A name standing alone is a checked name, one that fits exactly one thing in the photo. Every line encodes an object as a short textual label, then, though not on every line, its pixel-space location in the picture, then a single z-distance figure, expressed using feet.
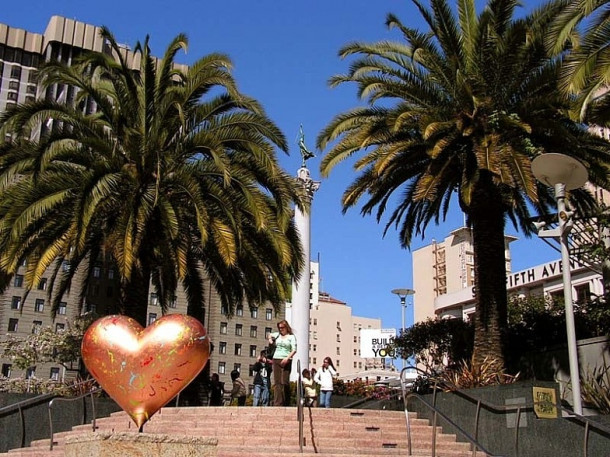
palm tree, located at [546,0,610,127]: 40.16
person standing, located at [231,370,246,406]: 69.10
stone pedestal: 17.58
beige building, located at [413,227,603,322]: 174.69
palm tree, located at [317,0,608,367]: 52.60
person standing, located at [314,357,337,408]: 61.05
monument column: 88.33
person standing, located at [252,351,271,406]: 55.77
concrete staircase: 38.83
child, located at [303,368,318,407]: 61.67
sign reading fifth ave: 140.97
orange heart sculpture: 21.76
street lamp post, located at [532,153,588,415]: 36.86
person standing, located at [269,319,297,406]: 48.60
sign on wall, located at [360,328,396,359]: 298.43
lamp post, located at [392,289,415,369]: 121.49
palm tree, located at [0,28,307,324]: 53.06
